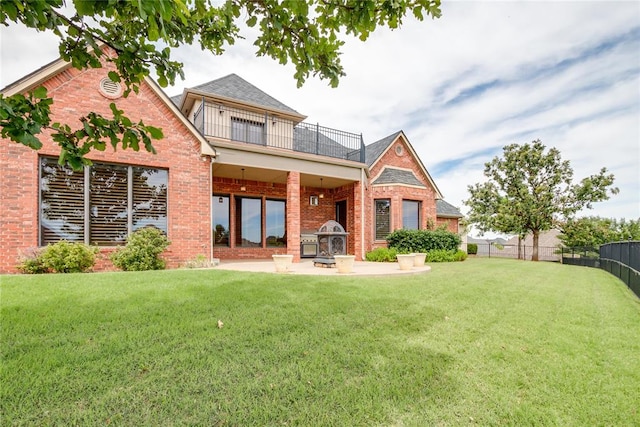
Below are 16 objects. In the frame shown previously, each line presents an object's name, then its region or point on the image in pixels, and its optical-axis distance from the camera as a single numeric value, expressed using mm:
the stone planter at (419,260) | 10990
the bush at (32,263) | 7465
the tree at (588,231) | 19531
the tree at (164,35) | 1954
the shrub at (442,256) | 14390
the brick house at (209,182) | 8195
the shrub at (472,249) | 24966
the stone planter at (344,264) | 9055
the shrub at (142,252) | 8469
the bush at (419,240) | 14328
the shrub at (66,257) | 7508
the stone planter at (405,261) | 9953
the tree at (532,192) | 19553
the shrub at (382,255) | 13805
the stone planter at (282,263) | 9139
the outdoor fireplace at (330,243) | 10914
